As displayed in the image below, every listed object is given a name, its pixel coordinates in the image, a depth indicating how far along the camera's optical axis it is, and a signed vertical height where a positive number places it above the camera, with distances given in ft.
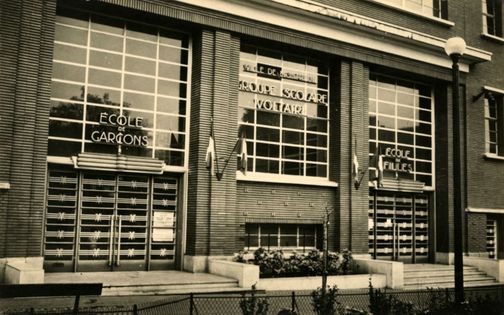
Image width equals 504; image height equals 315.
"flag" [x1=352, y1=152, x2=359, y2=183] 64.03 +5.79
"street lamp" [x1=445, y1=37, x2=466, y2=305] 36.01 +3.63
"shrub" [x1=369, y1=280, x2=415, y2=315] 31.04 -4.89
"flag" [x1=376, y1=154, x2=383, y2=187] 64.64 +5.71
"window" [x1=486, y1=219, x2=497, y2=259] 80.23 -2.34
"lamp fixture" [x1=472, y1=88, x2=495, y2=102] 78.64 +18.37
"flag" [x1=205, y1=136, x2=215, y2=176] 54.75 +5.91
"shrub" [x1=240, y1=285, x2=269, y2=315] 28.07 -4.58
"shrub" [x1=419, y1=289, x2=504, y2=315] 32.07 -5.08
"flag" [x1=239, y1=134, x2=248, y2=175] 54.85 +6.02
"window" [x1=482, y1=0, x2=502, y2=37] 85.05 +31.33
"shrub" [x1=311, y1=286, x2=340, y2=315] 29.76 -4.60
